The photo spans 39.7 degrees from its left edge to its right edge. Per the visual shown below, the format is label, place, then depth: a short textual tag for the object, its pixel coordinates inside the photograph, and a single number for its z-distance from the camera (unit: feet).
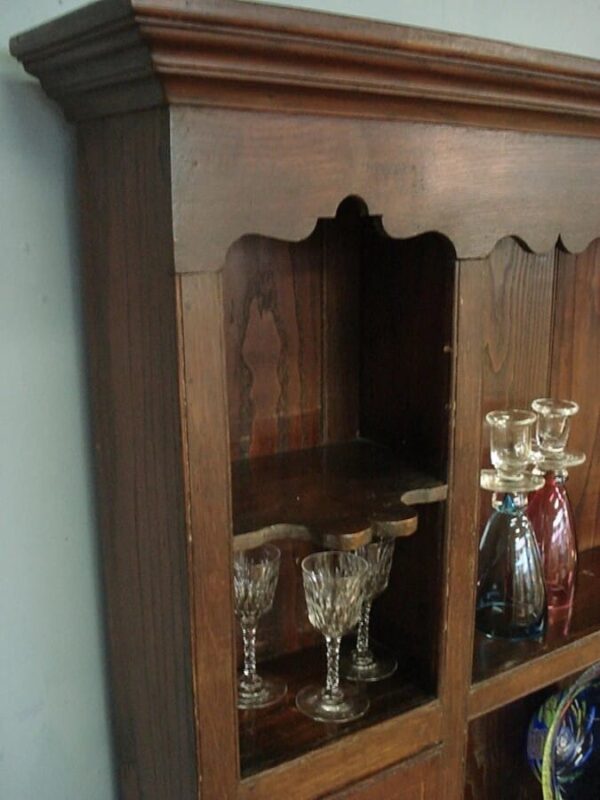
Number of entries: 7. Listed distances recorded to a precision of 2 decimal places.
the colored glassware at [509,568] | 3.33
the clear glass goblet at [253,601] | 2.86
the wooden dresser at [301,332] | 2.05
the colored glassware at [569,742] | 3.68
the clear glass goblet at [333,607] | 2.85
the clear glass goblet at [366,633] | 2.96
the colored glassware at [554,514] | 3.46
